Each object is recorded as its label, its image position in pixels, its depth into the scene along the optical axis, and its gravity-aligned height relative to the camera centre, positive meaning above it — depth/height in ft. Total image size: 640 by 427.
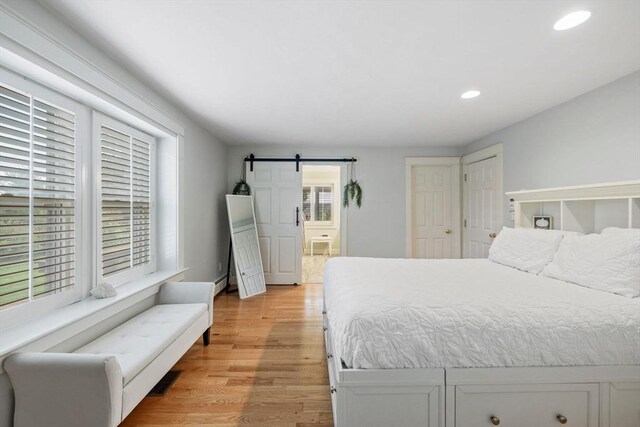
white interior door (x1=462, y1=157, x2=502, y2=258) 12.71 +0.50
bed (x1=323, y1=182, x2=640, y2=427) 4.63 -2.45
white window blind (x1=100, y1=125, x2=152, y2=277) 7.17 +0.51
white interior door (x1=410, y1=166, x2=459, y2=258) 15.74 +0.34
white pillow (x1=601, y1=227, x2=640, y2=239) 5.92 -0.33
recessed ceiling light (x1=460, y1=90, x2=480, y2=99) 8.41 +3.70
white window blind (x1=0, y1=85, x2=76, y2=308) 4.80 +0.39
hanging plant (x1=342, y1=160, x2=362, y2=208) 15.43 +1.32
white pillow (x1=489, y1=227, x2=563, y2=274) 7.67 -0.90
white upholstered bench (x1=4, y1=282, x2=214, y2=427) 4.37 -2.69
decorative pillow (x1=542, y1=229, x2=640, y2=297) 5.61 -0.98
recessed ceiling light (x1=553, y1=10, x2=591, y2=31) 5.04 +3.58
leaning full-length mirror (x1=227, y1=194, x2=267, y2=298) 13.55 -1.40
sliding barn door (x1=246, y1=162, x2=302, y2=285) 15.48 +0.04
